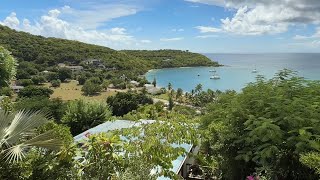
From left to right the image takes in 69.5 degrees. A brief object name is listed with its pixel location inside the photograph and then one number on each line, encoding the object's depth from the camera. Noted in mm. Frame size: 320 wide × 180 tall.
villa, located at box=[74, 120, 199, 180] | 5967
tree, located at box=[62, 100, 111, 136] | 12772
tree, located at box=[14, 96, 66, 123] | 18624
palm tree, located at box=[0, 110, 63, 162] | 2745
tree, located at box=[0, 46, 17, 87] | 5392
